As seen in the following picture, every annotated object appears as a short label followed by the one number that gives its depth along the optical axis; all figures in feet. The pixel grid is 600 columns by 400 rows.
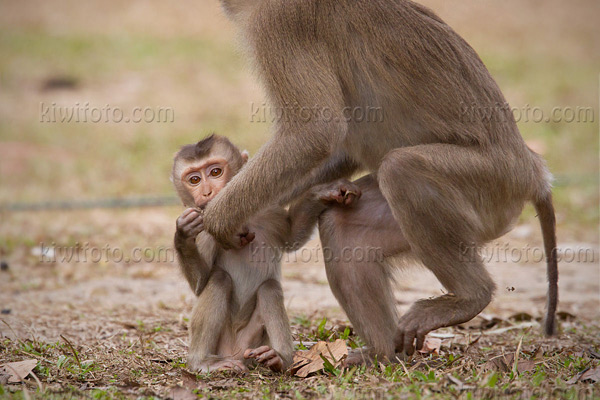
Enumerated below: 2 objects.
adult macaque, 24.72
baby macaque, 26.37
